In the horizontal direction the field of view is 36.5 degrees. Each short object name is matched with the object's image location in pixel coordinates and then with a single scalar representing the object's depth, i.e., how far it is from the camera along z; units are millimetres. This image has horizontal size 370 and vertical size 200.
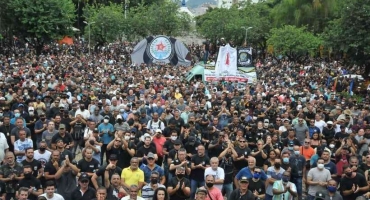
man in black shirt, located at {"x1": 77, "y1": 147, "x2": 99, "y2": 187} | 8792
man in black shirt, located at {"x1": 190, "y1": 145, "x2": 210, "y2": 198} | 9227
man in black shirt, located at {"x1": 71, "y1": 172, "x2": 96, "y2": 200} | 7820
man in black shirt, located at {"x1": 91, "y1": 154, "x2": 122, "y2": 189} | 8539
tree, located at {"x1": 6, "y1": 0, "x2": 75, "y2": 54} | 39844
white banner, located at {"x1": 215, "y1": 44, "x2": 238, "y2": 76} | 23547
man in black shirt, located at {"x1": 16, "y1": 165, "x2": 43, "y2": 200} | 8172
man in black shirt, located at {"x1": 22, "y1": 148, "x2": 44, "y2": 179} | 8695
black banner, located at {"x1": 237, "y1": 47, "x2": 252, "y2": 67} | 25503
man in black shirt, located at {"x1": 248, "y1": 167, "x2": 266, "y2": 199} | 8414
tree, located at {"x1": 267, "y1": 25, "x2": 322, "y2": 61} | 42750
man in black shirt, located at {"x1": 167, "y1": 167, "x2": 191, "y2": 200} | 8234
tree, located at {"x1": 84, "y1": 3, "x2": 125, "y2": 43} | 47156
